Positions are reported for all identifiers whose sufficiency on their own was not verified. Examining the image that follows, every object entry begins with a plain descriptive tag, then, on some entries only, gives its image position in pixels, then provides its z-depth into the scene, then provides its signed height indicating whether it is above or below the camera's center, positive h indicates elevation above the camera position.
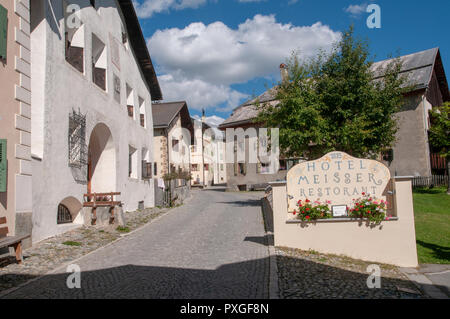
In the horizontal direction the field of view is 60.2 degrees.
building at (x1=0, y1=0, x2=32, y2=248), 8.38 +1.76
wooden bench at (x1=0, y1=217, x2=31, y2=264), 7.32 -0.86
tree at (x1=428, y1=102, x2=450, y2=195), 21.38 +2.97
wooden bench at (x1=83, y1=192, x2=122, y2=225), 12.48 -0.35
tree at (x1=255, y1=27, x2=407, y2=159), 15.86 +3.31
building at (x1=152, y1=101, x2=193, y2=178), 28.08 +4.18
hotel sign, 9.30 +0.16
